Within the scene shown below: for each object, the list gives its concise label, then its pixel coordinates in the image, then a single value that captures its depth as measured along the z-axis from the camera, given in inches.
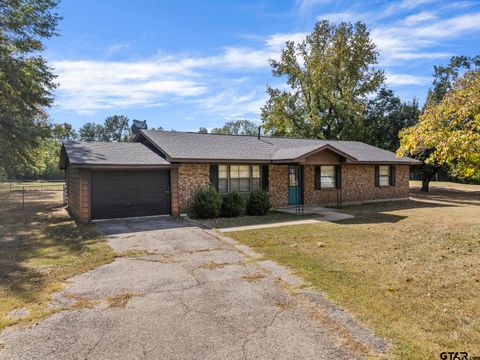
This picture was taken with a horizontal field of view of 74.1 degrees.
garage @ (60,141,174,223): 476.4
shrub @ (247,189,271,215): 565.0
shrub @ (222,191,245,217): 552.4
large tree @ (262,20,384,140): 1202.0
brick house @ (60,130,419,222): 496.7
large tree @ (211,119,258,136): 4025.6
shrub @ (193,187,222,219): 523.8
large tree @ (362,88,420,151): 1202.0
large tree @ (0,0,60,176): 687.7
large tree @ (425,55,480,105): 1089.9
